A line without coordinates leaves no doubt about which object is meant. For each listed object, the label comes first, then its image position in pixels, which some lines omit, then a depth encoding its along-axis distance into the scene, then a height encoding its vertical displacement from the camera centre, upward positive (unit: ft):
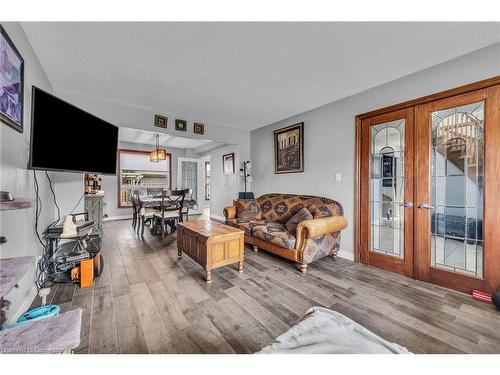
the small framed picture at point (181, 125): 12.10 +3.85
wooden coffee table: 7.36 -2.20
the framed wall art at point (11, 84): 4.32 +2.44
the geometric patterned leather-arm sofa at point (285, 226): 8.19 -1.77
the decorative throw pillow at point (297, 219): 9.09 -1.38
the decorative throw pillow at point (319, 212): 9.32 -1.07
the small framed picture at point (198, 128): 12.81 +3.87
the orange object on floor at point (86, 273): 6.82 -2.89
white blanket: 2.39 -1.93
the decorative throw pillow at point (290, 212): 10.78 -1.27
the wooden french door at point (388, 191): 7.86 -0.08
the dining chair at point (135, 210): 14.86 -1.62
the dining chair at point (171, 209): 13.07 -1.44
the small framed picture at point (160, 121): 11.40 +3.83
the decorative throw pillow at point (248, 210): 12.07 -1.30
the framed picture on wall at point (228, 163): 18.00 +2.36
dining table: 14.53 -1.00
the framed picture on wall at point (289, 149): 11.84 +2.49
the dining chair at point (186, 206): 14.54 -1.34
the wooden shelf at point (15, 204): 3.06 -0.26
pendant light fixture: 15.94 +2.64
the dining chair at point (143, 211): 13.71 -1.60
